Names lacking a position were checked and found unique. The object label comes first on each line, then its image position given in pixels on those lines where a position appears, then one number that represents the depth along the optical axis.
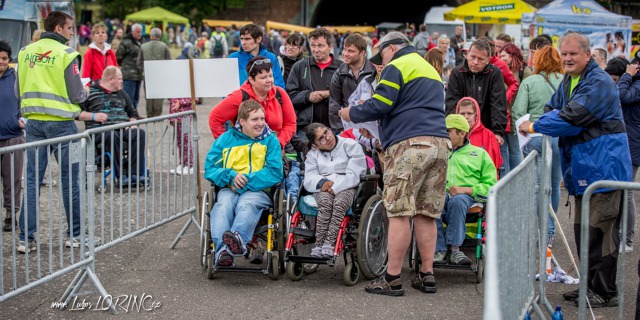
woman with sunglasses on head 6.89
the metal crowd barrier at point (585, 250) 4.78
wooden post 7.68
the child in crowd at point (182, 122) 7.50
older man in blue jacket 5.53
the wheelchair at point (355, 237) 6.23
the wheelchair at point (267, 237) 6.23
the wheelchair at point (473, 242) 6.39
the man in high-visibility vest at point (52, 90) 7.02
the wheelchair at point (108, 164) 9.97
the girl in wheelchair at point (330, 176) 6.30
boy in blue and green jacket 6.23
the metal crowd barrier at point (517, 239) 3.31
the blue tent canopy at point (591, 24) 19.47
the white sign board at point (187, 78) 7.68
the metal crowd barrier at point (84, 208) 5.71
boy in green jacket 6.43
